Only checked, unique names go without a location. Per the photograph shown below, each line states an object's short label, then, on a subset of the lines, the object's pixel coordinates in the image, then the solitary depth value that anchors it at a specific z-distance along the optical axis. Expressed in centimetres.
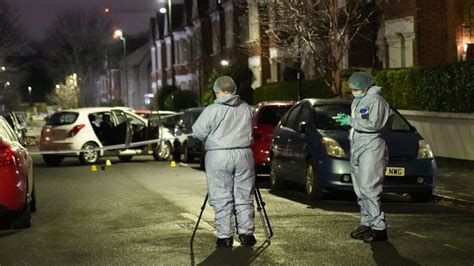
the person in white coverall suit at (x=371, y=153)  903
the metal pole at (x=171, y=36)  3638
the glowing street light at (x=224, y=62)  4042
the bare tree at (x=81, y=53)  8475
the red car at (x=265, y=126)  1634
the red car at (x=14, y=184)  1008
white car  2292
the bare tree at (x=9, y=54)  5806
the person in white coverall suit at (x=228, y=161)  873
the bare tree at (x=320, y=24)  2080
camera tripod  918
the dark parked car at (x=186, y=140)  2273
